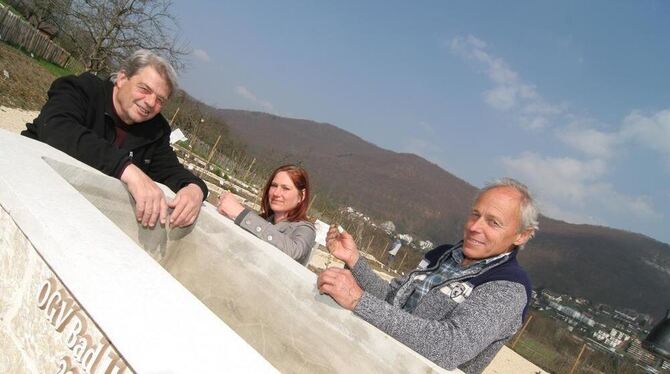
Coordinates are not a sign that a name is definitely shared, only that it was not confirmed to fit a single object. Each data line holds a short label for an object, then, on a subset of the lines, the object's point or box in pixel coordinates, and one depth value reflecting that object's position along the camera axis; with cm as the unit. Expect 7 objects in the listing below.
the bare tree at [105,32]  1941
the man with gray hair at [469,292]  151
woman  245
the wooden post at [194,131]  2433
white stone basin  94
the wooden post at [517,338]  1824
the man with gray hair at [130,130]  196
